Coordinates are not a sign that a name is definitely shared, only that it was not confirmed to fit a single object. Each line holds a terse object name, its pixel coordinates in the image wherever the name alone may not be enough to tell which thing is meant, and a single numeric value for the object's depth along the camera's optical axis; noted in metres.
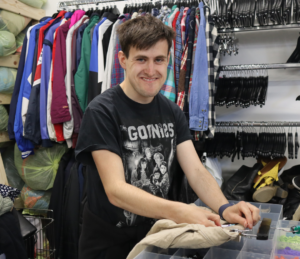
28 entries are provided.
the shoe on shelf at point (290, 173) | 2.62
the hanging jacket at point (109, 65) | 2.61
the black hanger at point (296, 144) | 2.62
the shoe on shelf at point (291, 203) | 2.34
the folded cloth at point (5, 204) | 2.10
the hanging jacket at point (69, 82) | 2.71
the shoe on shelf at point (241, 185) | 2.52
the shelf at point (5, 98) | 2.89
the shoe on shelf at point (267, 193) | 2.45
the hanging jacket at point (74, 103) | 2.71
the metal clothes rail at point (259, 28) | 2.52
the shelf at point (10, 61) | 2.88
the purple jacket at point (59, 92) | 2.67
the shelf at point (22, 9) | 2.93
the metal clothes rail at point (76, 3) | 3.10
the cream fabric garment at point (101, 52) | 2.62
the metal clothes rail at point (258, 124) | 2.65
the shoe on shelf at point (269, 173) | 2.52
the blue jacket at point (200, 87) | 2.43
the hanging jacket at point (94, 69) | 2.65
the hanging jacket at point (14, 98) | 2.84
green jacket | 2.70
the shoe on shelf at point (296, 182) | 2.22
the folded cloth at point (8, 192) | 2.28
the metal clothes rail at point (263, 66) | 2.51
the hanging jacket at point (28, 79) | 2.78
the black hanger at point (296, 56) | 2.62
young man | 1.28
